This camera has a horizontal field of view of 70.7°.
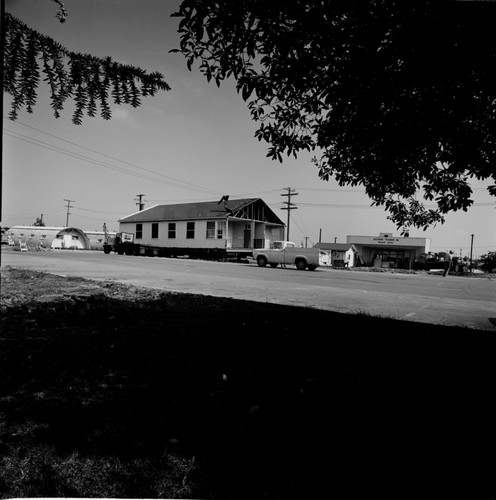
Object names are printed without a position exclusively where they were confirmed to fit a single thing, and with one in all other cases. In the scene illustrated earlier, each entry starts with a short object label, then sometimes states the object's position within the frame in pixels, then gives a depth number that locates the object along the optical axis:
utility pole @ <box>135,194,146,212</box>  49.29
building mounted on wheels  31.37
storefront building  54.00
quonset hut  53.00
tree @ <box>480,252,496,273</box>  34.09
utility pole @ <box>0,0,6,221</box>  1.73
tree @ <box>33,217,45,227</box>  88.72
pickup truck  24.28
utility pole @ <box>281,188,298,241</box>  44.84
